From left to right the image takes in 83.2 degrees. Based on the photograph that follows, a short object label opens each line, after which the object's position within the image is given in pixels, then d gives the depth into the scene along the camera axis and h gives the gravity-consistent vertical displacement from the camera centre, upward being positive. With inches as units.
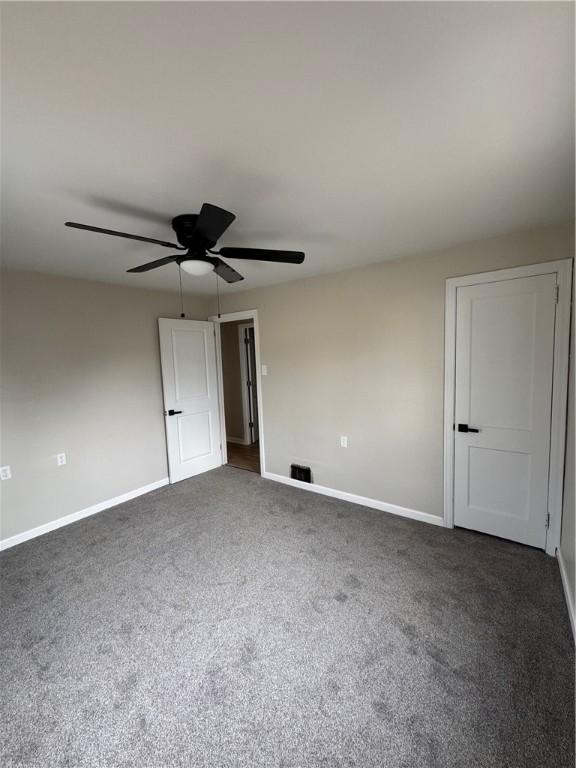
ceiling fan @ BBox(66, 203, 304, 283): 65.2 +24.3
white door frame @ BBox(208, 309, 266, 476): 156.6 -3.3
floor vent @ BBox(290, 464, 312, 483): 146.2 -52.1
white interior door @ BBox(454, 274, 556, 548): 91.4 -16.0
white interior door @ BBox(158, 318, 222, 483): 156.0 -17.2
